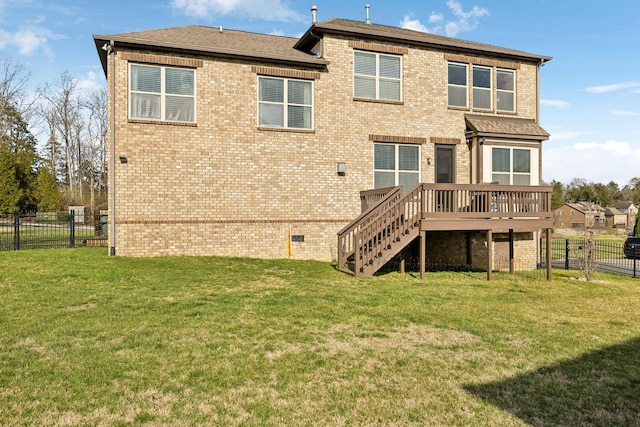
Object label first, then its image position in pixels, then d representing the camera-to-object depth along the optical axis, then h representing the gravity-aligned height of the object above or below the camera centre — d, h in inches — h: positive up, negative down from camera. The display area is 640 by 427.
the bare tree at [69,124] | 1822.1 +362.8
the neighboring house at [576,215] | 3166.8 -43.0
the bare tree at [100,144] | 1844.2 +282.2
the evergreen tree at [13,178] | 1279.5 +96.0
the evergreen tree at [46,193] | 1448.1 +53.9
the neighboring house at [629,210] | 3555.6 -8.5
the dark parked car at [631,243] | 1107.2 -89.6
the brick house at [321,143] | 509.7 +86.4
